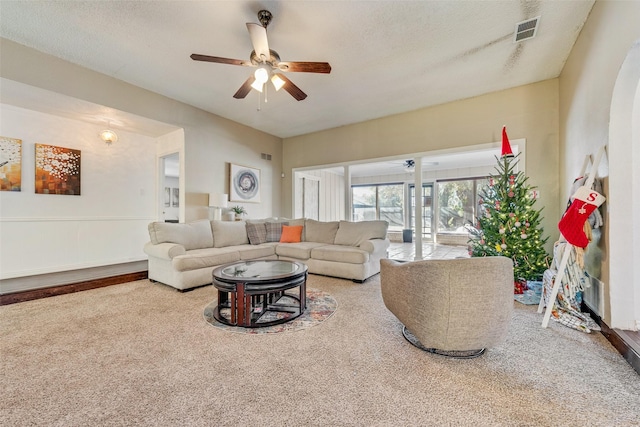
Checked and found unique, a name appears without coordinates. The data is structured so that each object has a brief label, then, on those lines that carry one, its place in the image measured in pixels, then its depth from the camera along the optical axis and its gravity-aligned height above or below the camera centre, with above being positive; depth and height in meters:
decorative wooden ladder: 2.31 -0.54
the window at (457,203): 8.06 +0.24
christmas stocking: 2.26 -0.02
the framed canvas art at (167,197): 9.20 +0.47
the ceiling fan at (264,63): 2.46 +1.49
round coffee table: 2.38 -0.75
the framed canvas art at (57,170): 4.16 +0.66
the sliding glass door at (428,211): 8.66 -0.02
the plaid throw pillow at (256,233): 4.83 -0.42
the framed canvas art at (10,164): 3.83 +0.69
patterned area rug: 2.31 -1.05
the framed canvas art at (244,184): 5.55 +0.59
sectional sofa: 3.53 -0.59
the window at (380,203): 9.30 +0.27
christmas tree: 3.31 -0.21
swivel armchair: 1.70 -0.61
